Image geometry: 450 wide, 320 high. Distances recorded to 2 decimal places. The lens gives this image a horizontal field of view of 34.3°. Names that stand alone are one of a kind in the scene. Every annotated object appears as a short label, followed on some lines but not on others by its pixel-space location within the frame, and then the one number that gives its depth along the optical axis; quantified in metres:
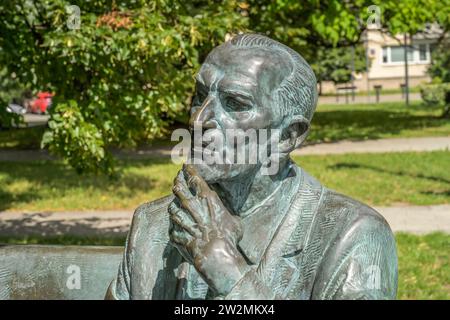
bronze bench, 3.55
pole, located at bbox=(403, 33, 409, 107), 31.30
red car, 36.47
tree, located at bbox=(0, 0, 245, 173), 5.91
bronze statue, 1.93
